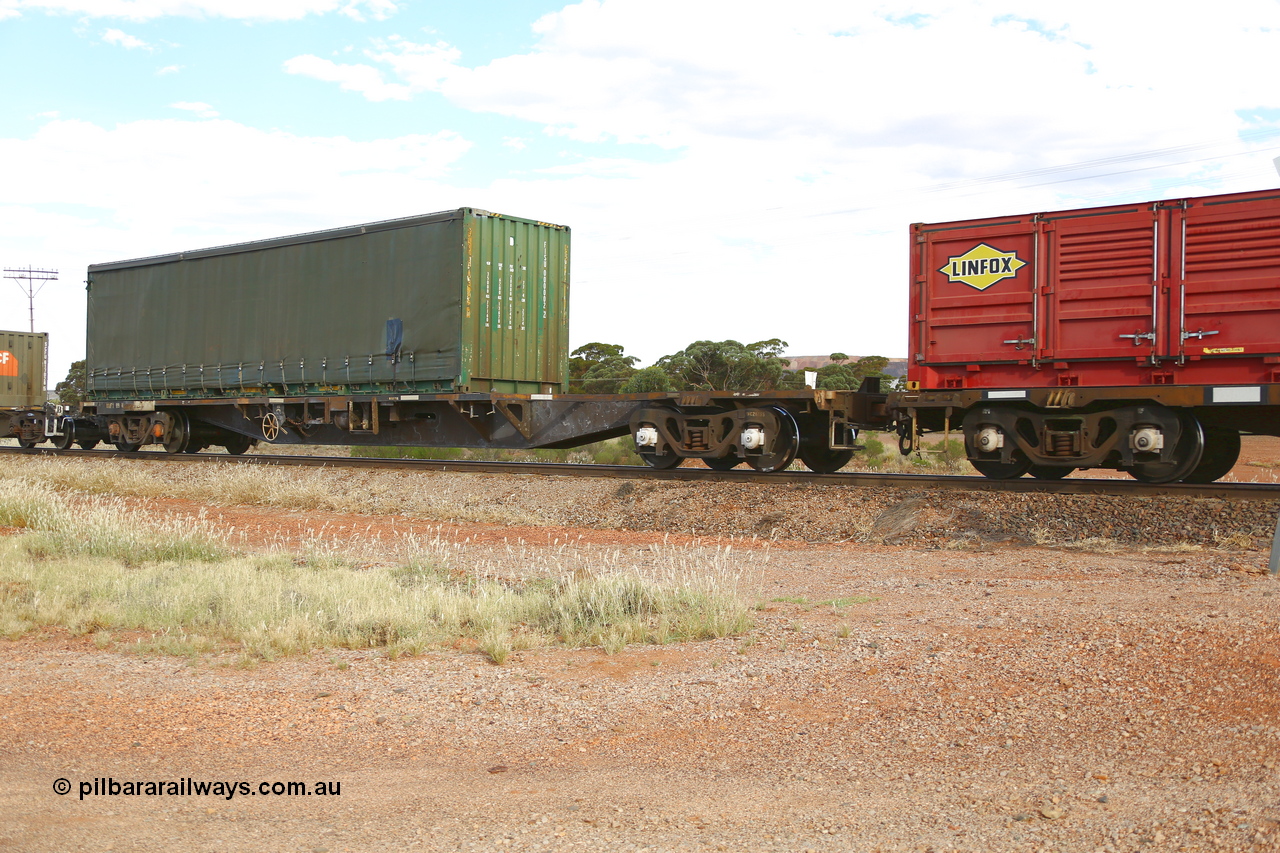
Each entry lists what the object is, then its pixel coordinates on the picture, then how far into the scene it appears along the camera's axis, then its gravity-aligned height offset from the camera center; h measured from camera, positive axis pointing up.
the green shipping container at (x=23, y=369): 28.30 +1.11
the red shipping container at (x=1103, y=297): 10.27 +1.38
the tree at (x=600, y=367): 39.31 +2.12
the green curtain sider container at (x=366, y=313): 15.80 +1.74
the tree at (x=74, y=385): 24.82 +1.21
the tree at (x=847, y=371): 36.66 +2.11
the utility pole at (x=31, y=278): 67.30 +8.68
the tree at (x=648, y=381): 32.88 +1.23
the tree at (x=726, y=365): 34.73 +2.04
